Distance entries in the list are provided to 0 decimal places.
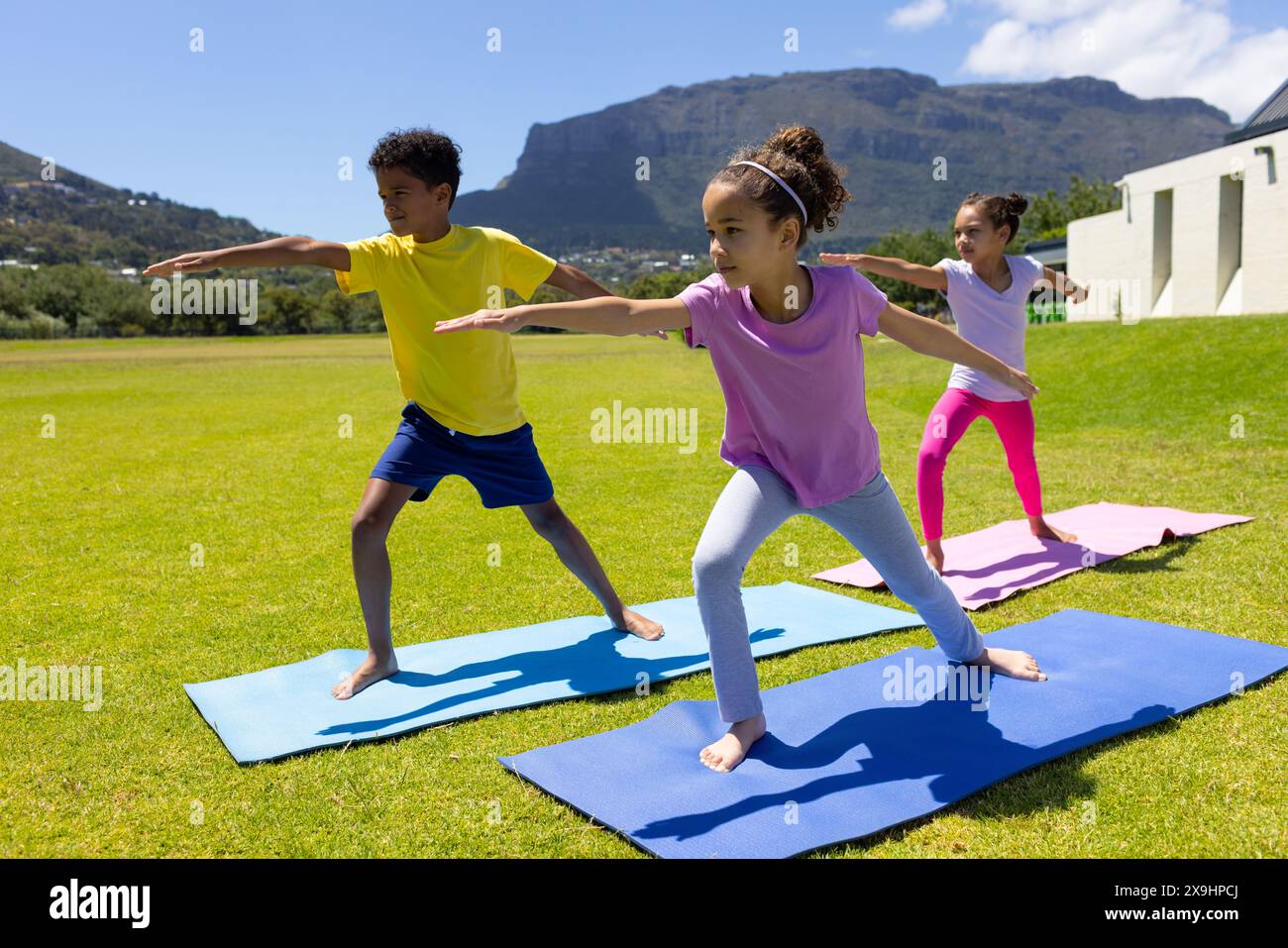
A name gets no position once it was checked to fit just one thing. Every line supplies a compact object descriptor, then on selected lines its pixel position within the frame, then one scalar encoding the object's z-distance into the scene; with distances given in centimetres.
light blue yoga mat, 447
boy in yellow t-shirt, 492
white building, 3253
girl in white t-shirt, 677
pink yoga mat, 661
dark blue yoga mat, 345
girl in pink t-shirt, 380
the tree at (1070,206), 9494
